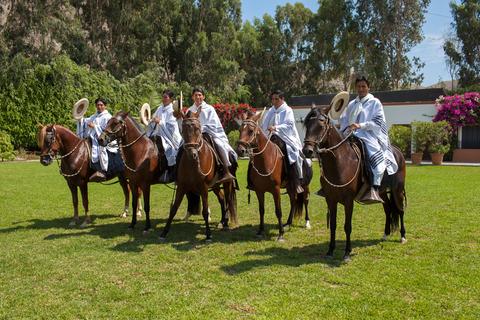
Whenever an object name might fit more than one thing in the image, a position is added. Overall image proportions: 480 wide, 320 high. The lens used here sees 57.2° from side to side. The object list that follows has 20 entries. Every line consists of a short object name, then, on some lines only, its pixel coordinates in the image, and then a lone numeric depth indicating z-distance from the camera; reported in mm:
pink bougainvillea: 26203
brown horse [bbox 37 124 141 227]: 8695
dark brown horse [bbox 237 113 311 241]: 7141
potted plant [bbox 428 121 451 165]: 25047
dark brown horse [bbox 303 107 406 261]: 6109
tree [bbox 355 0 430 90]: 40062
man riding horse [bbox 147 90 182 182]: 8812
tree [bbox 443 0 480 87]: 39062
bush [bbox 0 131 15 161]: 25355
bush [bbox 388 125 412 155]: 26672
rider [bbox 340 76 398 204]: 6633
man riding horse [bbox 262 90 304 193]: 8074
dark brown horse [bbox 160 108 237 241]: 6930
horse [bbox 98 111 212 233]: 8312
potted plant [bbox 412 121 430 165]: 25531
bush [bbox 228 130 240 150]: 28156
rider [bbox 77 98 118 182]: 9383
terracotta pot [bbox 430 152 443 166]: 24938
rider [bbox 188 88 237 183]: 8039
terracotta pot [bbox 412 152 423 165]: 25531
